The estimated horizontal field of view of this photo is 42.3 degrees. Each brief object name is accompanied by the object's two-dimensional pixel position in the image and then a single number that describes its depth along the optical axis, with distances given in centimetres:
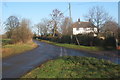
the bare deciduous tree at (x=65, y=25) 5136
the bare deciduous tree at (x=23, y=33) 3217
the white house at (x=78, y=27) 6574
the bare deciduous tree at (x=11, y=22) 4689
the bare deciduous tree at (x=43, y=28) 6706
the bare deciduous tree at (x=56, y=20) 6119
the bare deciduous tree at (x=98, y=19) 3419
